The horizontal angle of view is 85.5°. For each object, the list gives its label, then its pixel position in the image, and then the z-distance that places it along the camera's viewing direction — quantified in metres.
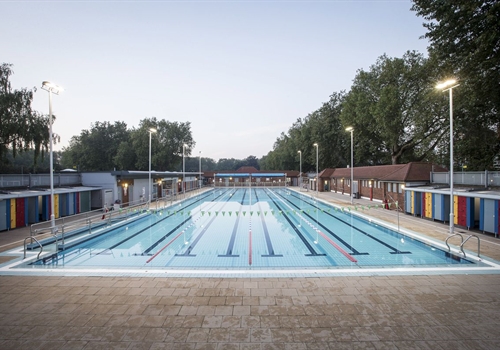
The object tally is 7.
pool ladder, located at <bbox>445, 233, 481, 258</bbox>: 9.59
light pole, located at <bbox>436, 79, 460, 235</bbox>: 12.59
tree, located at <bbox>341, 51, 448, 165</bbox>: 26.31
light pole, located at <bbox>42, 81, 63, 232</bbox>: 12.71
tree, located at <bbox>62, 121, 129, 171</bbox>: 57.66
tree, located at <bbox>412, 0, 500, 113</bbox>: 14.02
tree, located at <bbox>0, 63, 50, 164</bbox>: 21.94
